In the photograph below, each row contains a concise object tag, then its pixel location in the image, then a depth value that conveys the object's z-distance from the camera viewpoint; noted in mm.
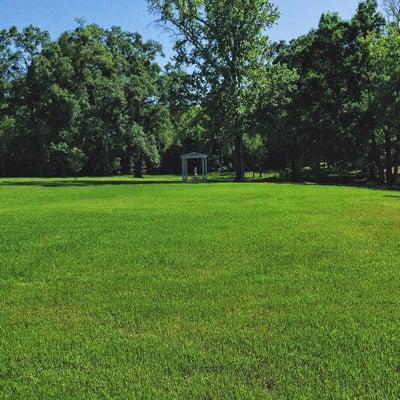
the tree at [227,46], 37719
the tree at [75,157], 49344
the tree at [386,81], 33281
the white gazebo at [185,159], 40938
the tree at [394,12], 41584
